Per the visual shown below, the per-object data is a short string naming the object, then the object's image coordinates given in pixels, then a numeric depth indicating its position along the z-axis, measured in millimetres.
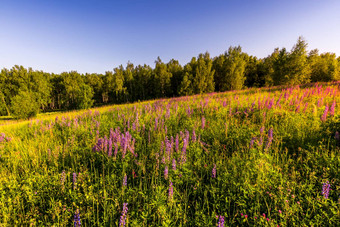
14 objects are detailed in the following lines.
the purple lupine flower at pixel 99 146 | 2970
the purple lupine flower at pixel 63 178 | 2143
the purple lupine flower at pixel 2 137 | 4540
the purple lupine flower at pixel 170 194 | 1800
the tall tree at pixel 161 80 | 40947
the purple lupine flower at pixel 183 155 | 2498
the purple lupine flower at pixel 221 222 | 1382
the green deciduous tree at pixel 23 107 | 24369
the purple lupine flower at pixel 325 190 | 1647
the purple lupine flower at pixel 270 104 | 4804
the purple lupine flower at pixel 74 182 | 2121
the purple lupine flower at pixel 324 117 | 3392
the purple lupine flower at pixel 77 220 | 1544
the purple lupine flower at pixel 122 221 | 1444
